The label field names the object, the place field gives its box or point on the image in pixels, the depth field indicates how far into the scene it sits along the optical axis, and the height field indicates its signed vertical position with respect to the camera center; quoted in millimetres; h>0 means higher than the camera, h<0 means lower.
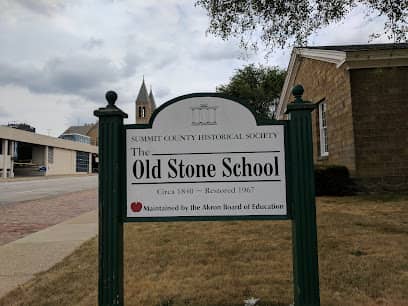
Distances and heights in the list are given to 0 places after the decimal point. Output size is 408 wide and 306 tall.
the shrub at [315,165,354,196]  11555 -387
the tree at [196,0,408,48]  7766 +3488
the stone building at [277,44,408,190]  11219 +1669
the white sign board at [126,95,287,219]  2834 +57
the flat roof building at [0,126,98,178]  46438 +3179
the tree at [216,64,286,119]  35281 +8530
